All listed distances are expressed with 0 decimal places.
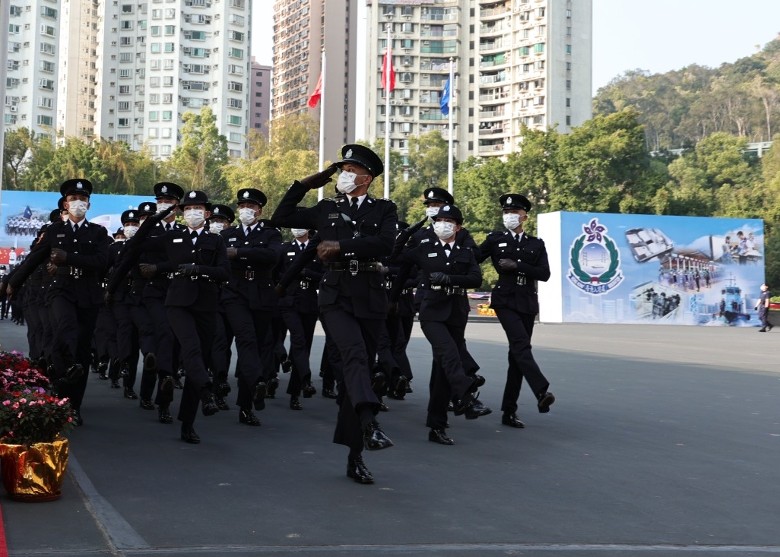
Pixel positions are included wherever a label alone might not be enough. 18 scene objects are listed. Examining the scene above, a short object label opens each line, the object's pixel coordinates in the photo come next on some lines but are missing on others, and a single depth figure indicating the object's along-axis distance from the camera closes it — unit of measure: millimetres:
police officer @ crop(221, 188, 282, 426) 11094
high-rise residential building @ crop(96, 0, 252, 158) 134125
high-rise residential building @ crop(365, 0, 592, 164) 122438
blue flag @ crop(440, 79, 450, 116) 44562
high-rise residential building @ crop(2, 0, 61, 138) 132250
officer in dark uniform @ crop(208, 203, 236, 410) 11688
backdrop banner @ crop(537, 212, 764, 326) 43594
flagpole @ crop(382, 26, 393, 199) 44175
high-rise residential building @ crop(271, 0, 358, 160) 158500
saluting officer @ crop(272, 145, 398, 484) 7391
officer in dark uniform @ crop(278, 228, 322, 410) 12711
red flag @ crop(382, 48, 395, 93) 44250
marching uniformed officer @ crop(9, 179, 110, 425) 9953
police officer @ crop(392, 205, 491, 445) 9469
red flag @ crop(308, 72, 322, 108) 42694
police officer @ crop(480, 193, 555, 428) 10531
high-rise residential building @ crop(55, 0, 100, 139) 139875
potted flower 6375
